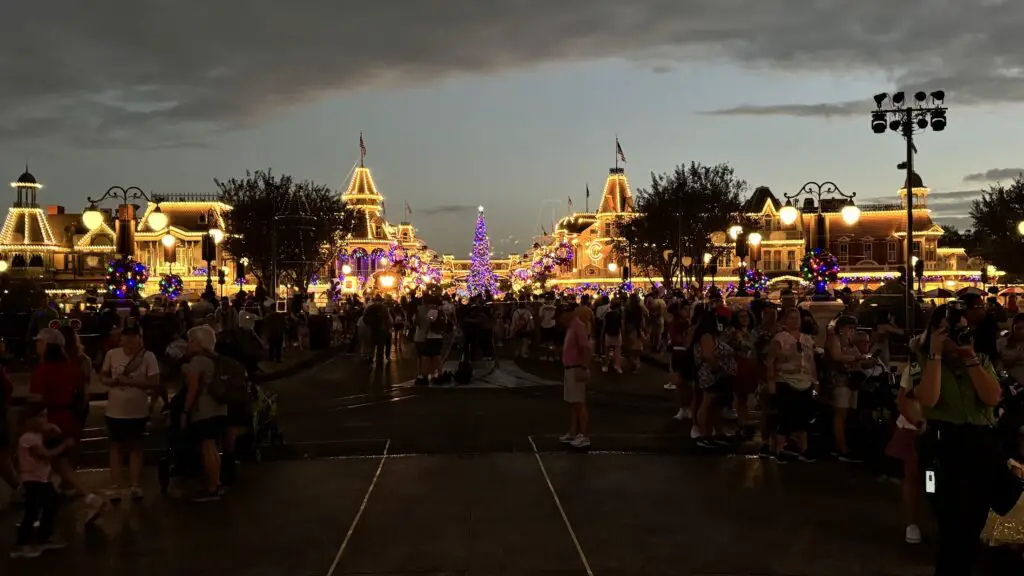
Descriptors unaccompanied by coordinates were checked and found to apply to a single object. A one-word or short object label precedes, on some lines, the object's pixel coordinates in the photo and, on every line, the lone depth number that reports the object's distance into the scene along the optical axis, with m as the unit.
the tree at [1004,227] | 54.09
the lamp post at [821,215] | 26.77
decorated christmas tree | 101.94
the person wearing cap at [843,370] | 11.13
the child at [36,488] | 7.76
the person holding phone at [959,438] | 6.00
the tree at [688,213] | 62.41
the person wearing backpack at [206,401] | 9.44
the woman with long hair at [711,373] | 12.57
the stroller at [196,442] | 9.93
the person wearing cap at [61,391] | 9.10
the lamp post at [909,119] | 22.91
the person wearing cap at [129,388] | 9.55
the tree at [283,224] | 58.38
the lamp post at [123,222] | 25.62
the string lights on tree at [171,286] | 49.87
